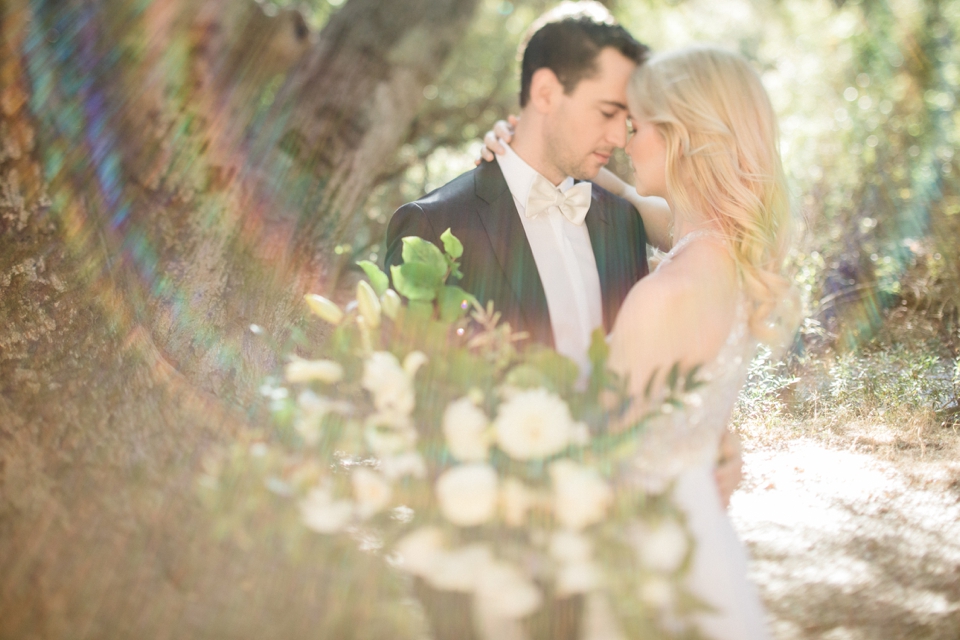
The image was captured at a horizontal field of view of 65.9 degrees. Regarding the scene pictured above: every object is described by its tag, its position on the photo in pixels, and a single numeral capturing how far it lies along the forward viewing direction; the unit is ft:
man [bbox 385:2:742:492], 8.66
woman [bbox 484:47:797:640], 6.07
